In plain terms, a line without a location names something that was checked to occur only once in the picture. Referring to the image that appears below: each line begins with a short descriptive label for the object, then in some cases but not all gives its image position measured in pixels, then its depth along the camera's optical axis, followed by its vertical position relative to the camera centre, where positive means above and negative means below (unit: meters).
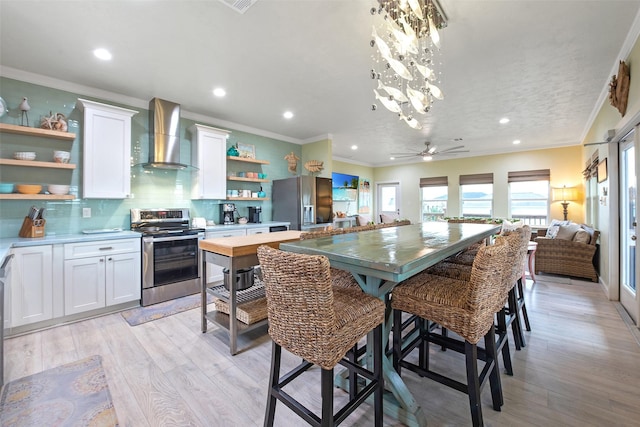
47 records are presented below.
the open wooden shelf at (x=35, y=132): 2.68 +0.88
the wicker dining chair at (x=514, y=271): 1.69 -0.43
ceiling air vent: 1.94 +1.58
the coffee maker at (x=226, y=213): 4.54 +0.02
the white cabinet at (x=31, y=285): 2.47 -0.69
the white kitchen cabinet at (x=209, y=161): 4.07 +0.83
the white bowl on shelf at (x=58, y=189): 2.93 +0.28
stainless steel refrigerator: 4.87 +0.25
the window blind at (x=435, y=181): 7.77 +1.00
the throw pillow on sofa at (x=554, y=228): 4.93 -0.28
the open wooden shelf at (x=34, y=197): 2.66 +0.18
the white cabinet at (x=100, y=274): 2.77 -0.68
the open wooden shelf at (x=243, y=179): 4.52 +0.62
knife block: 2.76 -0.16
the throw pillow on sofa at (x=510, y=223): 5.16 -0.20
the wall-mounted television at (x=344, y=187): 7.74 +0.82
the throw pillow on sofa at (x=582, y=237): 4.25 -0.37
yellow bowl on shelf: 2.76 +0.27
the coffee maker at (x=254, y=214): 4.81 +0.00
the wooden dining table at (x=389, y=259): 1.22 -0.22
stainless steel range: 3.26 -0.54
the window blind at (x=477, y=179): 7.09 +0.99
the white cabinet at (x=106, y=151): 3.10 +0.77
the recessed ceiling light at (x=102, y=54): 2.54 +1.58
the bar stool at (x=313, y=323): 1.05 -0.49
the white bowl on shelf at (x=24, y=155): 2.77 +0.62
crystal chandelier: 1.70 +1.34
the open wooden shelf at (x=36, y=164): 2.68 +0.54
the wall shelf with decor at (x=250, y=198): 4.46 +0.28
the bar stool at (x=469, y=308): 1.28 -0.50
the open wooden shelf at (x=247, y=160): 4.53 +0.97
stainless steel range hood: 3.61 +1.12
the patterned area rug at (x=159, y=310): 2.87 -1.14
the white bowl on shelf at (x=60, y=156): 2.99 +0.66
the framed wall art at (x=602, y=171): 3.55 +0.62
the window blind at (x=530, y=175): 6.33 +0.97
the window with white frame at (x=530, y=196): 6.41 +0.47
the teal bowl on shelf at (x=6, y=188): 2.67 +0.26
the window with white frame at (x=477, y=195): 7.15 +0.54
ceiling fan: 5.71 +1.36
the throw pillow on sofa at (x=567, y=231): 4.52 -0.29
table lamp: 5.74 +0.42
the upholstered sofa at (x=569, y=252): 4.18 -0.62
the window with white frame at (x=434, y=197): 7.85 +0.54
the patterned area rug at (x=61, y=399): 1.51 -1.18
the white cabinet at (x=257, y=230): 4.29 -0.27
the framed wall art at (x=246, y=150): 4.80 +1.19
